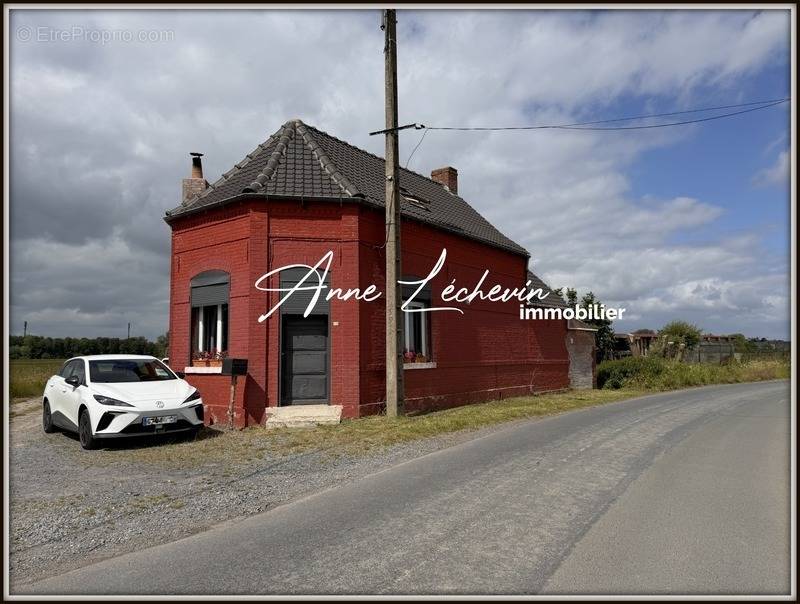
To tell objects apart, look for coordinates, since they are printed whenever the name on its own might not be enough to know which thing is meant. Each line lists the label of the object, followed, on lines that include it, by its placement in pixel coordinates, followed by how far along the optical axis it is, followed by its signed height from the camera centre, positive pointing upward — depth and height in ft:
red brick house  45.03 +3.59
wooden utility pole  43.88 +5.86
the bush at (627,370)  86.53 -6.23
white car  33.60 -4.46
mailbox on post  42.22 -3.07
